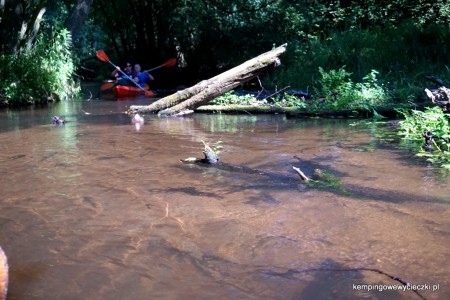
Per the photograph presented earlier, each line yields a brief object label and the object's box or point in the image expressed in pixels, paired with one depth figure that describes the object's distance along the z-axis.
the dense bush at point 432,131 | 5.07
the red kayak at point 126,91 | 15.16
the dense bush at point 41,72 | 13.05
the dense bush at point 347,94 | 9.05
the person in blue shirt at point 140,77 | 16.48
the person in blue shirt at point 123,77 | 15.88
